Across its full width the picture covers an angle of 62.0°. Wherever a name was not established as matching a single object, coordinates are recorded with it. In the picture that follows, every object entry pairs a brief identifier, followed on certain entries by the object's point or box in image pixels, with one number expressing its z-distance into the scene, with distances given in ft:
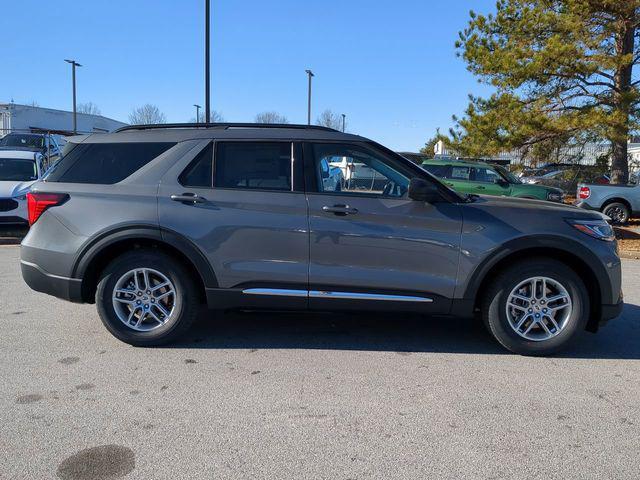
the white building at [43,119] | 120.06
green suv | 44.57
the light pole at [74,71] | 119.14
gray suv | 14.35
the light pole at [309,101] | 107.34
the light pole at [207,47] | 46.03
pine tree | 47.65
